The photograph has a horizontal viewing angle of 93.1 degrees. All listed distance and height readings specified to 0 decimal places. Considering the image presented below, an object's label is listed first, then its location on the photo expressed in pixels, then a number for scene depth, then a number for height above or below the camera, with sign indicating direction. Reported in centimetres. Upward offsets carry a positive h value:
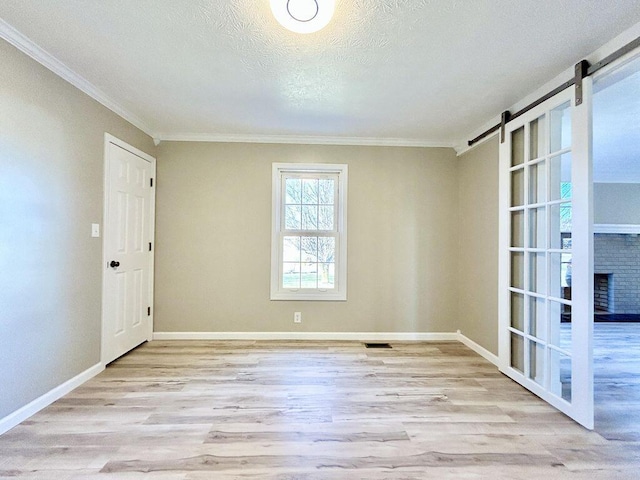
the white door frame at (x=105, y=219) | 269 +19
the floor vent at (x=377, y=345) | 342 -116
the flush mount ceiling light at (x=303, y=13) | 150 +117
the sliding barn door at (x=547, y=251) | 192 -5
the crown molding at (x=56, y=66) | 179 +121
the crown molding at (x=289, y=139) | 353 +121
